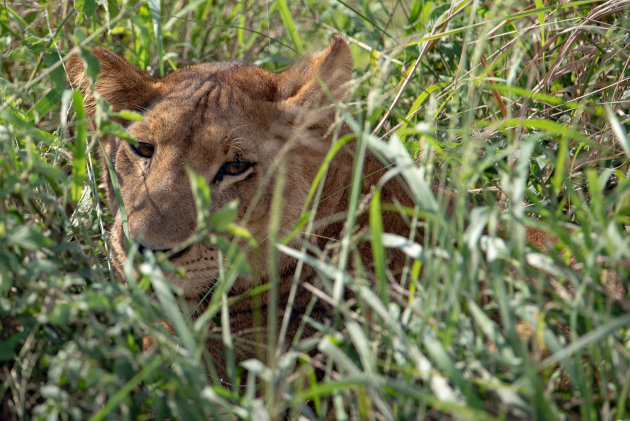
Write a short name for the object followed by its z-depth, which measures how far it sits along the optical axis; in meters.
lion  6.49
